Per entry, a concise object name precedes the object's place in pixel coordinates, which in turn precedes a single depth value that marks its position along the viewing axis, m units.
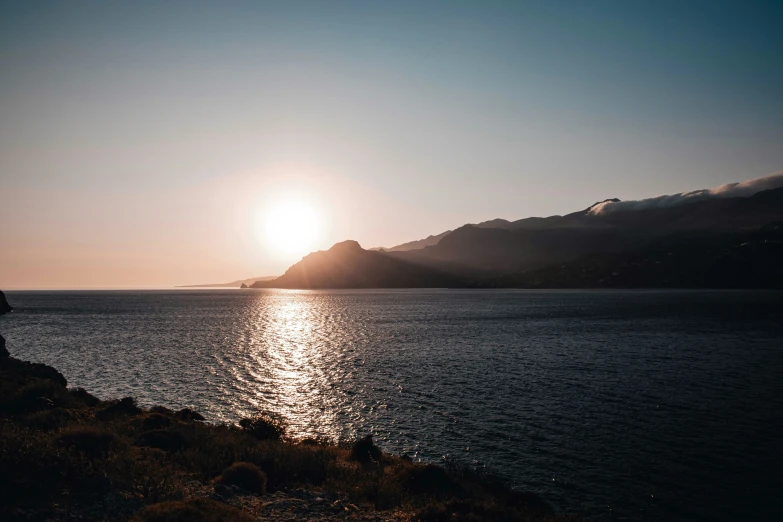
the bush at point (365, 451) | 24.58
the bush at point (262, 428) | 28.41
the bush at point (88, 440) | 18.14
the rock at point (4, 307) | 173.27
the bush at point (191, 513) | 12.67
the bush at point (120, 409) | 28.53
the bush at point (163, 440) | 22.09
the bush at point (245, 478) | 17.97
